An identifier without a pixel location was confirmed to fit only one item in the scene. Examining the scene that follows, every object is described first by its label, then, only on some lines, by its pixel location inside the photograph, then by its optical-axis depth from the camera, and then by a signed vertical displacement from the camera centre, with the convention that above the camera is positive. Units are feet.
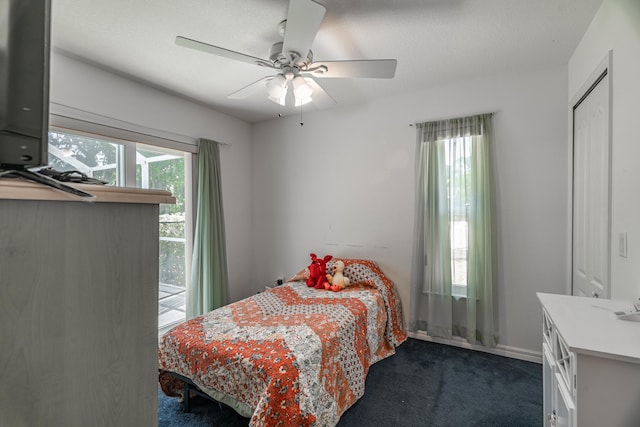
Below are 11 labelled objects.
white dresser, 2.77 -1.57
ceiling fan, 4.68 +3.17
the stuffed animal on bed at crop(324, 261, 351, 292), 9.26 -2.20
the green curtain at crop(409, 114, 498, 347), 8.35 -0.45
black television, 1.60 +0.71
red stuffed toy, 9.50 -2.08
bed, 4.80 -2.82
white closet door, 5.44 +0.55
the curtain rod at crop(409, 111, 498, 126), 8.51 +3.13
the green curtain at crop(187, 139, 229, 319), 10.13 -1.19
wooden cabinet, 1.56 -0.62
